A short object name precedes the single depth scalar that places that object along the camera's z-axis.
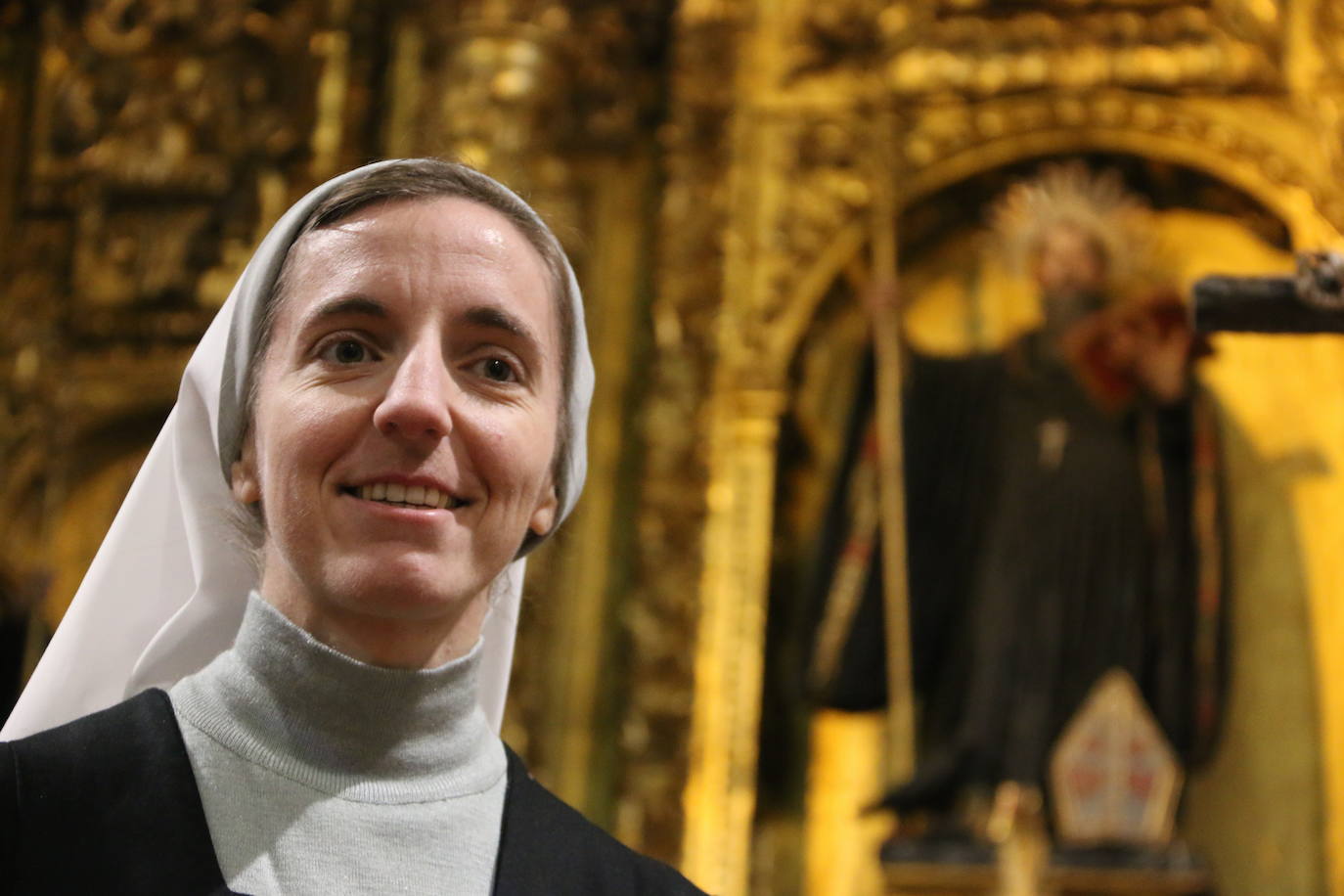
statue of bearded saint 4.48
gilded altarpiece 4.75
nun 1.26
